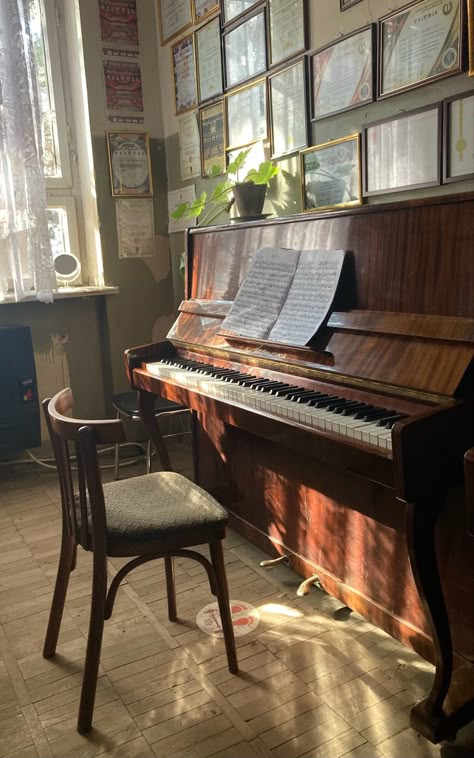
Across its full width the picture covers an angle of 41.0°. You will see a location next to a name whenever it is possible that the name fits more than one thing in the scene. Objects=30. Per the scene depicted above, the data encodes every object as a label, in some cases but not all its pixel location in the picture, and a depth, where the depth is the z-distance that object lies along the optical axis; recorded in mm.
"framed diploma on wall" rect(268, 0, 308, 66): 2436
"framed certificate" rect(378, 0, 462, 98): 1873
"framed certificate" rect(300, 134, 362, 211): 2301
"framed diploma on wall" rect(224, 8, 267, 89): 2688
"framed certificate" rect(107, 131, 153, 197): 3453
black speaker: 3268
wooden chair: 1444
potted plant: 2520
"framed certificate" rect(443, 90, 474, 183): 1861
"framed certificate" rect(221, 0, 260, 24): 2740
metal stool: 2936
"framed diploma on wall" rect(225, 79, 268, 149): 2754
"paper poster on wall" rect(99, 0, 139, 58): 3324
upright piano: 1383
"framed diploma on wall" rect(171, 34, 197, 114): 3232
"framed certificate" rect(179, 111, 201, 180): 3303
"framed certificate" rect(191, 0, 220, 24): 2975
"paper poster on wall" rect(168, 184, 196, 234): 3417
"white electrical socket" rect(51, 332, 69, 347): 3510
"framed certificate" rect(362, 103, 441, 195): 1980
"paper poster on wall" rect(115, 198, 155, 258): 3535
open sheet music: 1867
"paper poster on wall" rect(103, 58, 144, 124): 3387
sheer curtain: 2990
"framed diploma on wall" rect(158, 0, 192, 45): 3197
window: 3410
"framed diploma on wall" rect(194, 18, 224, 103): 3008
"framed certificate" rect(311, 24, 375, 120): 2172
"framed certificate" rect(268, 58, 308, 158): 2496
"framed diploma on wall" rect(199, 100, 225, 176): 3090
